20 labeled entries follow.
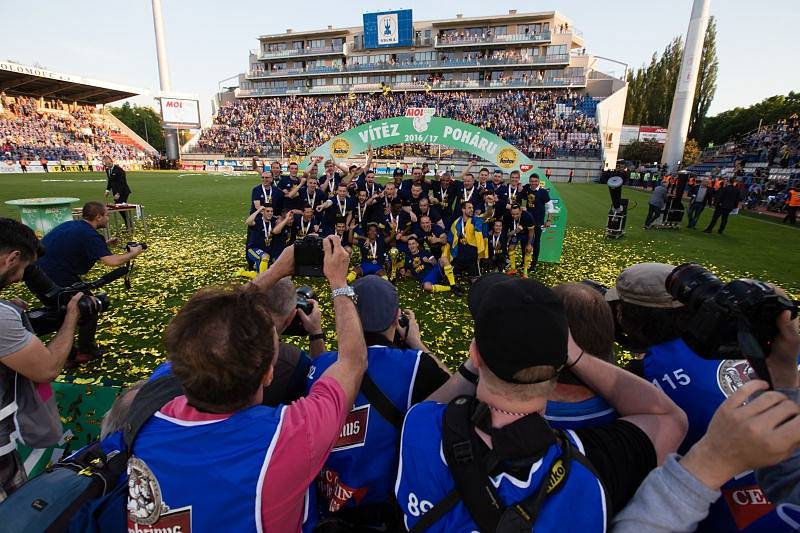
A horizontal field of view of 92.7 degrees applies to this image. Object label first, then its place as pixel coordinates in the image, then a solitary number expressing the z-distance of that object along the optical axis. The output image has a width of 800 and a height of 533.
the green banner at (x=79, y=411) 3.23
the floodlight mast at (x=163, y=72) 41.60
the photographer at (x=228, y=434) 1.15
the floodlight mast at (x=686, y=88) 27.64
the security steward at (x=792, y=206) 16.11
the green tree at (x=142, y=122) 86.06
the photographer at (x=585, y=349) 1.50
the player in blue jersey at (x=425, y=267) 7.89
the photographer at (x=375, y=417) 1.82
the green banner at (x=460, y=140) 9.45
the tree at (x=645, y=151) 46.44
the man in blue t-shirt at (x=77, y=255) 4.35
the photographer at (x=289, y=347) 2.07
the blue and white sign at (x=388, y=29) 59.56
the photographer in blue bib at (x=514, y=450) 1.04
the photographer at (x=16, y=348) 2.04
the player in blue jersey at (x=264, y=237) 8.15
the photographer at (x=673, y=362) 1.62
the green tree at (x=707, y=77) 49.16
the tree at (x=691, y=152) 44.94
